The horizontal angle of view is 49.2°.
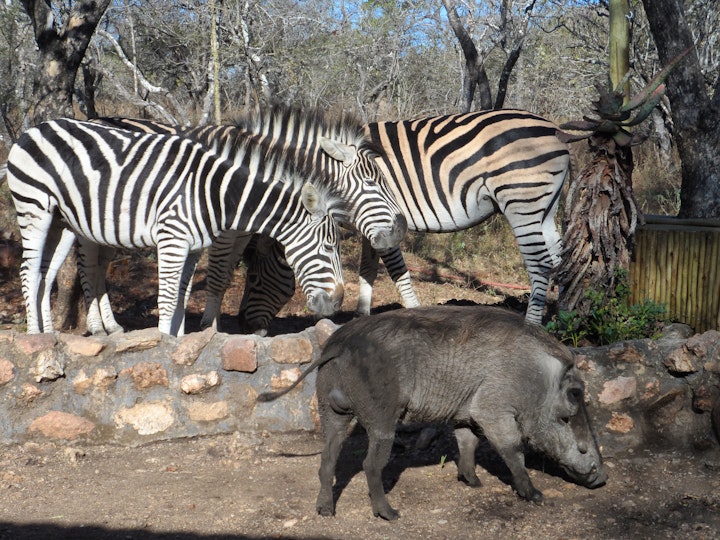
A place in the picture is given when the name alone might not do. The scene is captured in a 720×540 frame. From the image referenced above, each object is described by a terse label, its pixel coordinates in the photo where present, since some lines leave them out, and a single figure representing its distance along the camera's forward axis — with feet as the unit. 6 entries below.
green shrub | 19.06
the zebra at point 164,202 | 21.03
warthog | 13.84
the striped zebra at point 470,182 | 23.90
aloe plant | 18.94
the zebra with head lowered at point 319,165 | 23.63
